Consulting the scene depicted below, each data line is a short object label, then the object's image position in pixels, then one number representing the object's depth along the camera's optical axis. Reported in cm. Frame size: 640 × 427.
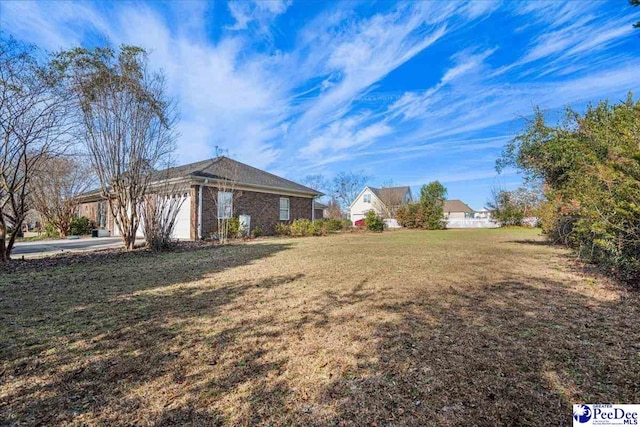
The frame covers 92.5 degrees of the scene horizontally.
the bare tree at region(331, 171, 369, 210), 4775
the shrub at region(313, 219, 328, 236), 1804
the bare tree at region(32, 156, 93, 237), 1656
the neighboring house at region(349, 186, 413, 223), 3900
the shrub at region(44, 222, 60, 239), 1705
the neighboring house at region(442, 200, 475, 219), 5681
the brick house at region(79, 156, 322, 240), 1430
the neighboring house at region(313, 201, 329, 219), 2869
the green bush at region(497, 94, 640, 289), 464
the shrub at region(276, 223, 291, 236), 1747
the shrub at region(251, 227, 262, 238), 1595
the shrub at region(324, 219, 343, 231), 1980
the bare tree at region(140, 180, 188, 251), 977
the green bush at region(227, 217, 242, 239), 1460
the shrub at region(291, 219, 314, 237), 1709
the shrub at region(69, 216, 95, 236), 1762
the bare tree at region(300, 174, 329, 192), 4947
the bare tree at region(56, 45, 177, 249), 944
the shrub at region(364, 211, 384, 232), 2322
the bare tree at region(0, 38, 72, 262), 694
